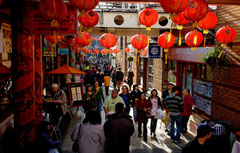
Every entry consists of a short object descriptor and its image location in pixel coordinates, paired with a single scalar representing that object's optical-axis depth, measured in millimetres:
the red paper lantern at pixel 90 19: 6887
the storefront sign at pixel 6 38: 6166
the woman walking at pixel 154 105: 8538
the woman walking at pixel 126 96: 8894
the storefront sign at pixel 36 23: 5570
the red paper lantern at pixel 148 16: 6430
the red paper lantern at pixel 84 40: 10023
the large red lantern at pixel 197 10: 4945
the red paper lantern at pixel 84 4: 4422
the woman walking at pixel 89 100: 9039
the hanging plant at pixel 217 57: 7609
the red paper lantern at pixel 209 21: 6496
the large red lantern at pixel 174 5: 4264
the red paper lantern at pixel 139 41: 8883
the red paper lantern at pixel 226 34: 7059
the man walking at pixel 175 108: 8086
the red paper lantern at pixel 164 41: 8531
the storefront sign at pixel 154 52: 14459
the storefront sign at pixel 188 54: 9248
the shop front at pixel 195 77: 9242
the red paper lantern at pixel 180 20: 5882
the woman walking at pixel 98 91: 9602
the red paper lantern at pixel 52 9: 4363
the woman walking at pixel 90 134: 4785
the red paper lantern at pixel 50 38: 9678
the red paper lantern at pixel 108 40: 8844
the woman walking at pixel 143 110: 8383
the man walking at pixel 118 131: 5133
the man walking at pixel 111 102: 7695
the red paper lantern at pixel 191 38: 7766
